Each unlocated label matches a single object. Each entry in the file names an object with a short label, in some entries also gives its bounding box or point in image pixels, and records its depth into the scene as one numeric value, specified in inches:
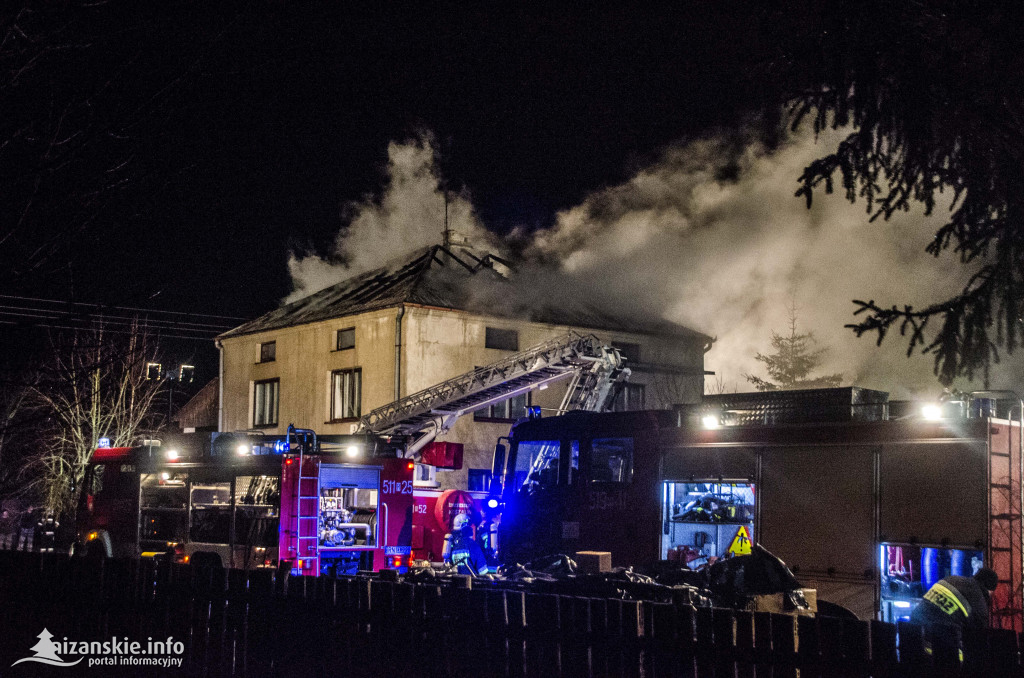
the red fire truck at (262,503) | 571.5
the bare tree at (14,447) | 1201.7
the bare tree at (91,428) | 1147.3
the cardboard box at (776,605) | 323.0
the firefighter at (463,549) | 588.4
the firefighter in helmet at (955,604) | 273.7
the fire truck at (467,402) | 667.4
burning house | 1080.8
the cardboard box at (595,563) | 404.8
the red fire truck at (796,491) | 389.7
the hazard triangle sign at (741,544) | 414.2
